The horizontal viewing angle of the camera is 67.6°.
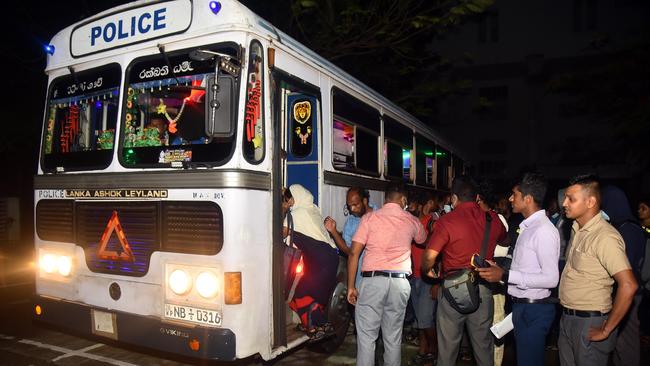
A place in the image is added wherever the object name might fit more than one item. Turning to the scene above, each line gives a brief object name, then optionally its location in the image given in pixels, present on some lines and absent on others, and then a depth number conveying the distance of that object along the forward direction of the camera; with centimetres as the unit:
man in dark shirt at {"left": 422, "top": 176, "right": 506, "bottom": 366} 423
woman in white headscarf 486
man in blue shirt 550
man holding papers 376
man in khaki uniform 319
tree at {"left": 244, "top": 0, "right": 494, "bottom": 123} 1018
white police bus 387
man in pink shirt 445
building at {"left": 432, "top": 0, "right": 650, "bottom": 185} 2544
